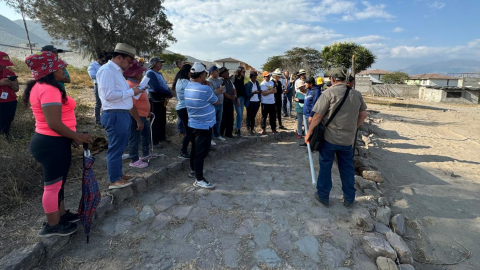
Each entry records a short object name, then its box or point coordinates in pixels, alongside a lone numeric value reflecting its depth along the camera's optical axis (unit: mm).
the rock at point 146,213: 3107
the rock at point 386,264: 2487
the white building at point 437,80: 56188
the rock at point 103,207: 2910
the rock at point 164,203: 3324
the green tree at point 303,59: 42906
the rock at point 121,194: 3207
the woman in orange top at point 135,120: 4059
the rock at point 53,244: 2309
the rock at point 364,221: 3059
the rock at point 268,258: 2500
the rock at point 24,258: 2044
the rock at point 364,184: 4312
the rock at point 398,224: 3278
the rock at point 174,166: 4188
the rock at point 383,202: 3783
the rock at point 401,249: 2684
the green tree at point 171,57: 36000
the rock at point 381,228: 3084
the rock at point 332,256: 2541
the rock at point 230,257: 2463
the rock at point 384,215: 3336
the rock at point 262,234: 2793
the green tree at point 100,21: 14656
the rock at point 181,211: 3193
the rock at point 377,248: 2637
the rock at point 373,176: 4812
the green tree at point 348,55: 26391
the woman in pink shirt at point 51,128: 2145
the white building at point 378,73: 58812
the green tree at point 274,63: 44841
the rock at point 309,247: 2636
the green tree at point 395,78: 47750
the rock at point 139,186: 3512
